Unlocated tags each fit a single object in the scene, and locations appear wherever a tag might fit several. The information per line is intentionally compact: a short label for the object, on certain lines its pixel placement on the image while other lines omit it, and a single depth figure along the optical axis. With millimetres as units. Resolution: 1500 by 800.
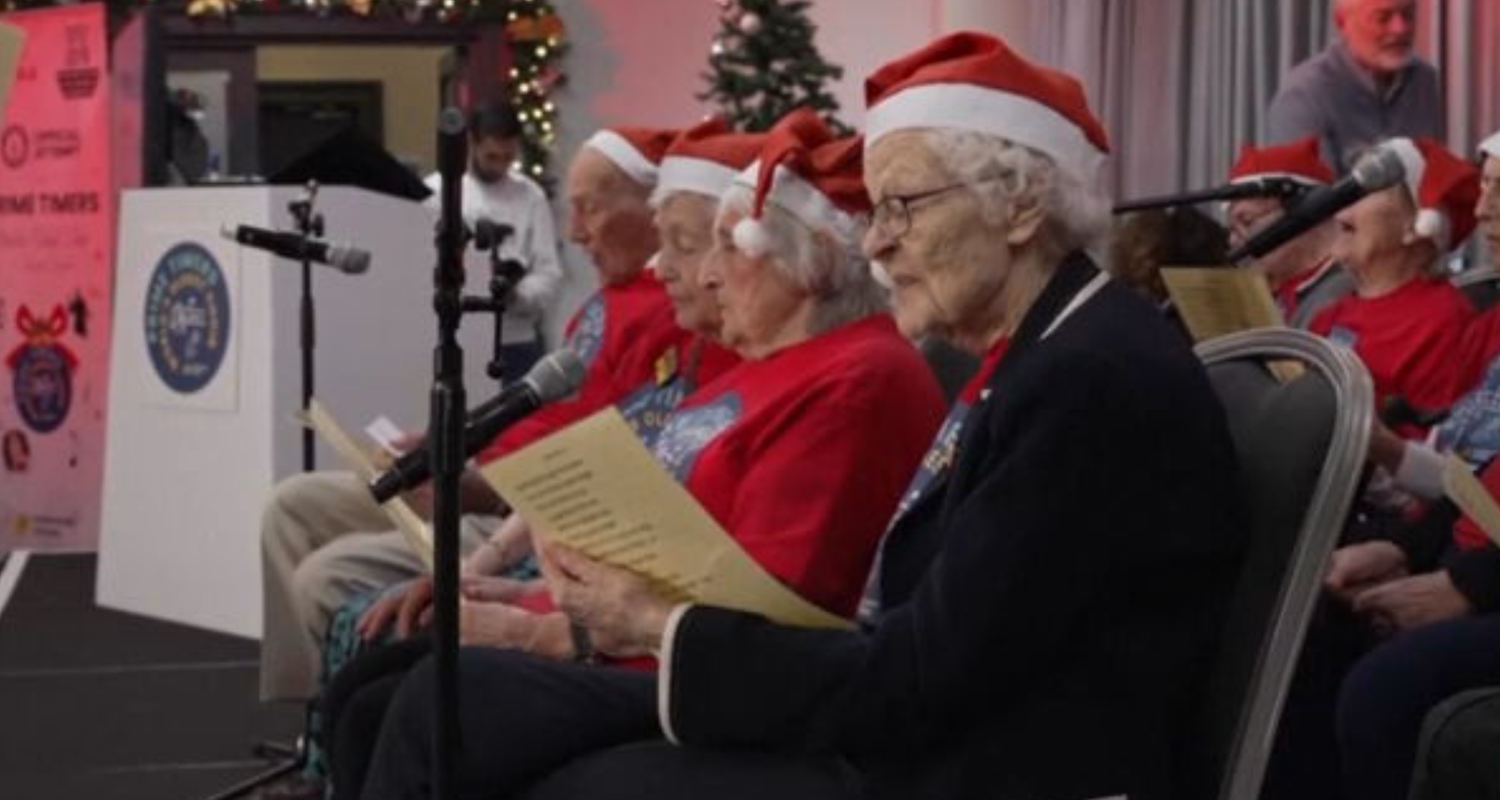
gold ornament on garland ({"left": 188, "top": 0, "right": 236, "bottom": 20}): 9984
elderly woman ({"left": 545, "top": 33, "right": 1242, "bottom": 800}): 1833
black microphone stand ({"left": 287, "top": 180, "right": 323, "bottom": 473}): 5309
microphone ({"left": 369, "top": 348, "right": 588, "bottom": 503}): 2229
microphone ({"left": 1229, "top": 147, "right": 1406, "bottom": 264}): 2844
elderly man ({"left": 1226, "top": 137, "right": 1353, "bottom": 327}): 3904
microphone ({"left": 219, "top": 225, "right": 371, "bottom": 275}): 4969
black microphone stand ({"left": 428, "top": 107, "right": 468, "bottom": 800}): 2076
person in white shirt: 8070
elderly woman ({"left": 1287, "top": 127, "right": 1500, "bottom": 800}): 2658
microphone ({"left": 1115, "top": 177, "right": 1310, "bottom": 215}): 3035
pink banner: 8047
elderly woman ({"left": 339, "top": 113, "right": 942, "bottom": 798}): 2281
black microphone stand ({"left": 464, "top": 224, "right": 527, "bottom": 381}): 3856
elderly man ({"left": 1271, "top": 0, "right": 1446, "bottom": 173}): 5637
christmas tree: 9695
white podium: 6191
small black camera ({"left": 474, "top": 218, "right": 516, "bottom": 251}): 4539
